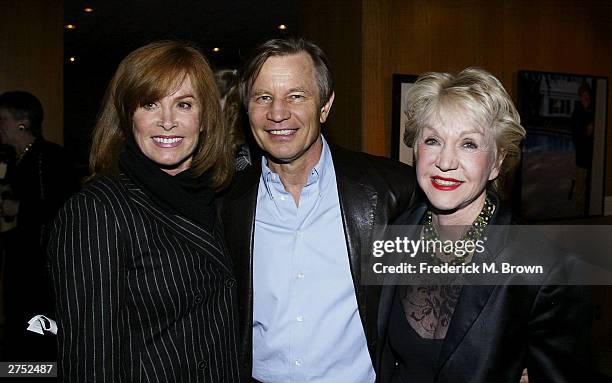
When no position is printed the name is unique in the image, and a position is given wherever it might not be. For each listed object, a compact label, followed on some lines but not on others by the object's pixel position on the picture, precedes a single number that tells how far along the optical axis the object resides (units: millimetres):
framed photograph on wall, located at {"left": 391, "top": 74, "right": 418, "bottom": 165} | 3184
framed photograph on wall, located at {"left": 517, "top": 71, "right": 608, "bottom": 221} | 3604
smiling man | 1549
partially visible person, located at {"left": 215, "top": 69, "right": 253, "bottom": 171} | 2092
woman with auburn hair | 1149
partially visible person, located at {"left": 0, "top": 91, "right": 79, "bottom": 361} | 2613
